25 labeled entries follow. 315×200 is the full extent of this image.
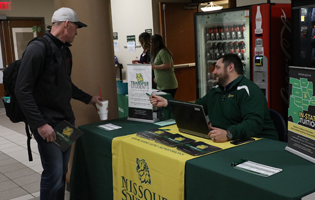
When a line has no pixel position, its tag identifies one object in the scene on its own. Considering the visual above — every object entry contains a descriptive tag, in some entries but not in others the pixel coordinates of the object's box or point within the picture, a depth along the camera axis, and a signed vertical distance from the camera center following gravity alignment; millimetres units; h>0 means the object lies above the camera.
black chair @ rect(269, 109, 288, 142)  2572 -601
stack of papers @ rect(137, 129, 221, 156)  2105 -604
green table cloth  1567 -631
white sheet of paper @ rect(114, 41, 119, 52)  8512 +142
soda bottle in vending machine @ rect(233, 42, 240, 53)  5074 -16
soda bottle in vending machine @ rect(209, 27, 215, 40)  5430 +226
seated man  2301 -437
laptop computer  2270 -475
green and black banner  1806 -380
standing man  2322 -253
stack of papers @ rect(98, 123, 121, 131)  2885 -623
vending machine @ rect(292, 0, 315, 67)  4012 +108
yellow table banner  2014 -744
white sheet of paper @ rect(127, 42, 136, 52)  7860 +112
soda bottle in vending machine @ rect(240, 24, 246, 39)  4897 +232
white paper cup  3066 -502
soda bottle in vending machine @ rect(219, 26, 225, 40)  5270 +205
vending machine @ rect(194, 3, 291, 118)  4500 +49
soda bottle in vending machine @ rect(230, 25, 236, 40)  5088 +197
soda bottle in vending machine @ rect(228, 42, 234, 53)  5164 -11
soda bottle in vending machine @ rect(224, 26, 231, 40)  5180 +197
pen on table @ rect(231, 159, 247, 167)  1849 -619
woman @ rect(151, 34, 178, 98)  5043 -234
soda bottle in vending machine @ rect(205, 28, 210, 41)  5520 +225
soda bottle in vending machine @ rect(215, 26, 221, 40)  5363 +197
